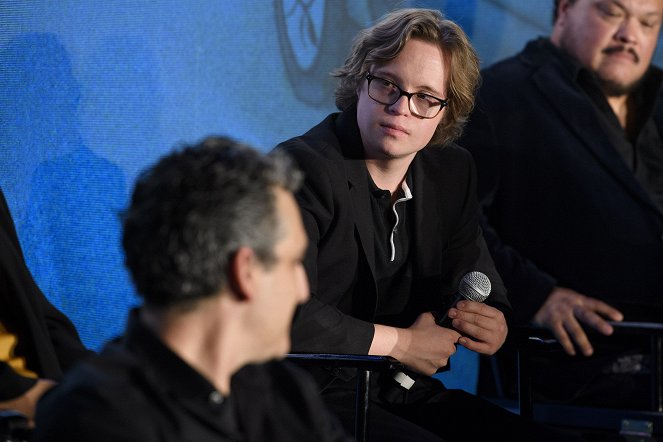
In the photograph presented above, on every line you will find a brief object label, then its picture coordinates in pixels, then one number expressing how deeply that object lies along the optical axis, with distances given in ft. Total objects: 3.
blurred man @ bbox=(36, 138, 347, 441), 8.27
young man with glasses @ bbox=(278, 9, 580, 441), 16.66
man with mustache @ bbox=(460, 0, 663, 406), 22.95
